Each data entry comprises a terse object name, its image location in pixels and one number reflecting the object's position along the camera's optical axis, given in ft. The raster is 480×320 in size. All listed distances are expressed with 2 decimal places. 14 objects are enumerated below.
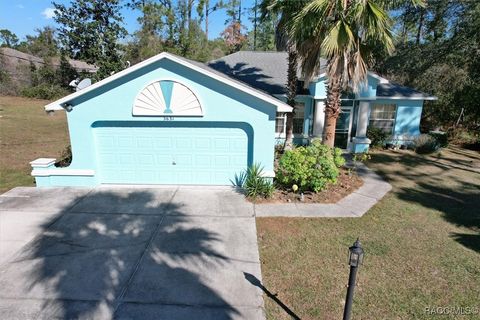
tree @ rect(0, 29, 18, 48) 262.47
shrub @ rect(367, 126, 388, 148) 55.47
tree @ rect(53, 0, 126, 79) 98.99
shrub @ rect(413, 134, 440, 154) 53.35
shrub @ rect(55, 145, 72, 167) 39.08
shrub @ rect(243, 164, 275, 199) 31.81
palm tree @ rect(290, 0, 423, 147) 29.66
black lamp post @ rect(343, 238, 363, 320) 13.35
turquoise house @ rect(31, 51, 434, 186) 31.24
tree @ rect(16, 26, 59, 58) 153.20
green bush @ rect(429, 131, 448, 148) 56.67
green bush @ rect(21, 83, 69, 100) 115.24
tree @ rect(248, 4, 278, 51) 146.10
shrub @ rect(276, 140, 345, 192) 31.24
